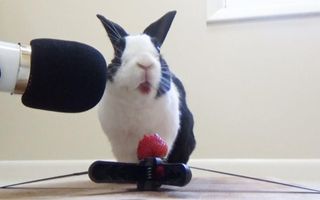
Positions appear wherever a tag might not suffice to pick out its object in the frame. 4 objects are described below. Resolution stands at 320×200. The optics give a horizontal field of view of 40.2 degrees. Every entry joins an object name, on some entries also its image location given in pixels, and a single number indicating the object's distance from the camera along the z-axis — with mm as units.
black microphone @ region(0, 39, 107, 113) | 417
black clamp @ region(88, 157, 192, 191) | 438
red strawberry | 492
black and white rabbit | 565
